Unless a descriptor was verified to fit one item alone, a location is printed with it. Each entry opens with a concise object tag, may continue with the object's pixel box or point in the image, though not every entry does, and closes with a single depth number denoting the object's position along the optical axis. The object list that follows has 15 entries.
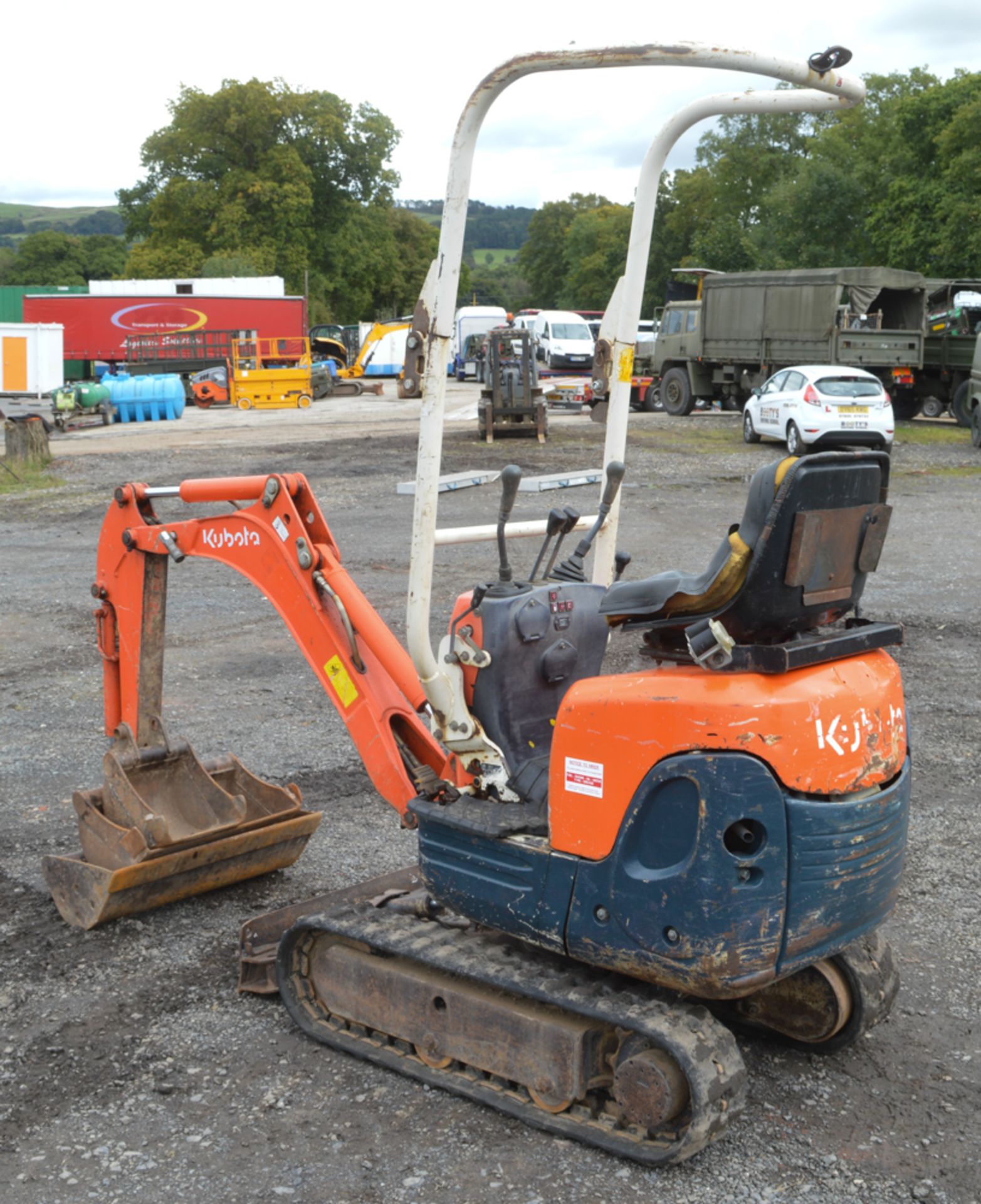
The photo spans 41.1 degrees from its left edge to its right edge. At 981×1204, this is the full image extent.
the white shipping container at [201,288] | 46.16
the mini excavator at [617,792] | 3.40
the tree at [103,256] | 101.44
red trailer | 42.44
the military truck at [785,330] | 27.00
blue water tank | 32.00
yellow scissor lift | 35.81
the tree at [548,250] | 105.44
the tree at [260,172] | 64.44
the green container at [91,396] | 31.66
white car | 21.22
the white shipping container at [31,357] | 35.34
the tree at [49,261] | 99.06
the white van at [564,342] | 43.12
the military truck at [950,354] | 27.47
